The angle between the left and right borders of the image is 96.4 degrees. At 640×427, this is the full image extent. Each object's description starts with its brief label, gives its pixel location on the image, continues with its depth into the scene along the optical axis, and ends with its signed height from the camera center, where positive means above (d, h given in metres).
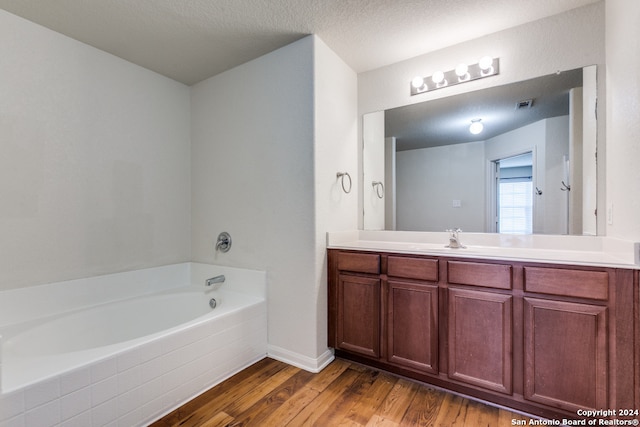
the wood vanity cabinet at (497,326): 1.35 -0.67
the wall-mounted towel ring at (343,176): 2.34 +0.28
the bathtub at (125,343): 1.24 -0.77
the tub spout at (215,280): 2.43 -0.60
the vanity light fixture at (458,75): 2.06 +1.01
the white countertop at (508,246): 1.44 -0.26
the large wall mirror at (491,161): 1.83 +0.36
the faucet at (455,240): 2.05 -0.23
